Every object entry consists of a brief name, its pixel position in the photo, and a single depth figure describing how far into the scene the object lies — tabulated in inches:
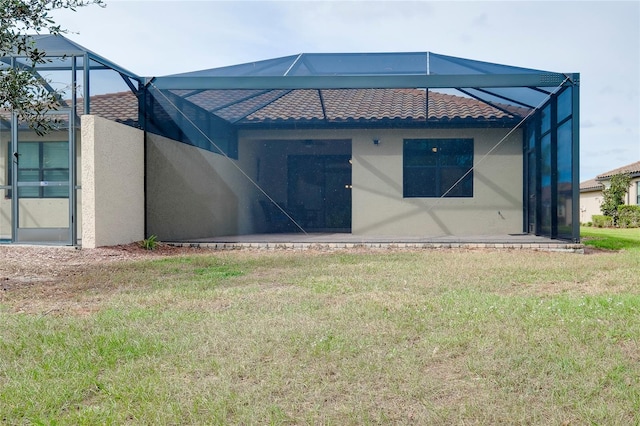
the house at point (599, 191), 930.7
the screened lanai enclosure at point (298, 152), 357.1
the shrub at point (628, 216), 797.2
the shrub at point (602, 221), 863.7
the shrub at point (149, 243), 371.6
